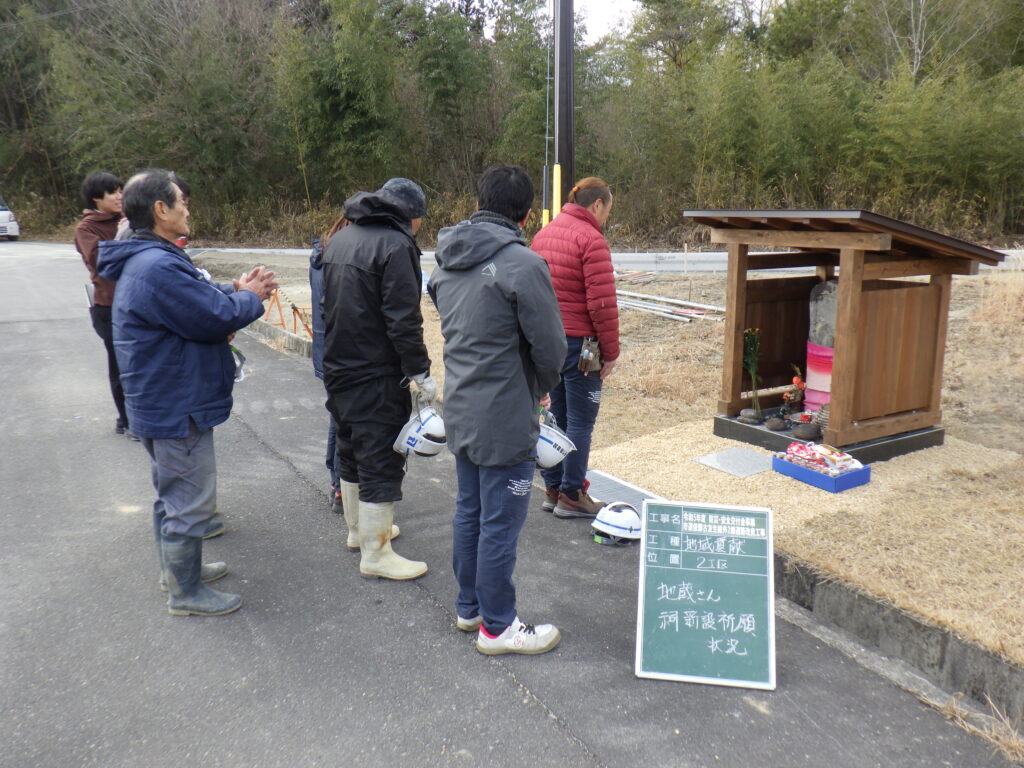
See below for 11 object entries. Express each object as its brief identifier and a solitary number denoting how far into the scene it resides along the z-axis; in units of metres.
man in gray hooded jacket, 2.59
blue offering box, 4.00
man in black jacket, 3.08
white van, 21.48
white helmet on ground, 3.71
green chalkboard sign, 2.68
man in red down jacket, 3.73
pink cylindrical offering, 4.74
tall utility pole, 6.50
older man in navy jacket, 2.86
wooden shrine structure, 4.23
